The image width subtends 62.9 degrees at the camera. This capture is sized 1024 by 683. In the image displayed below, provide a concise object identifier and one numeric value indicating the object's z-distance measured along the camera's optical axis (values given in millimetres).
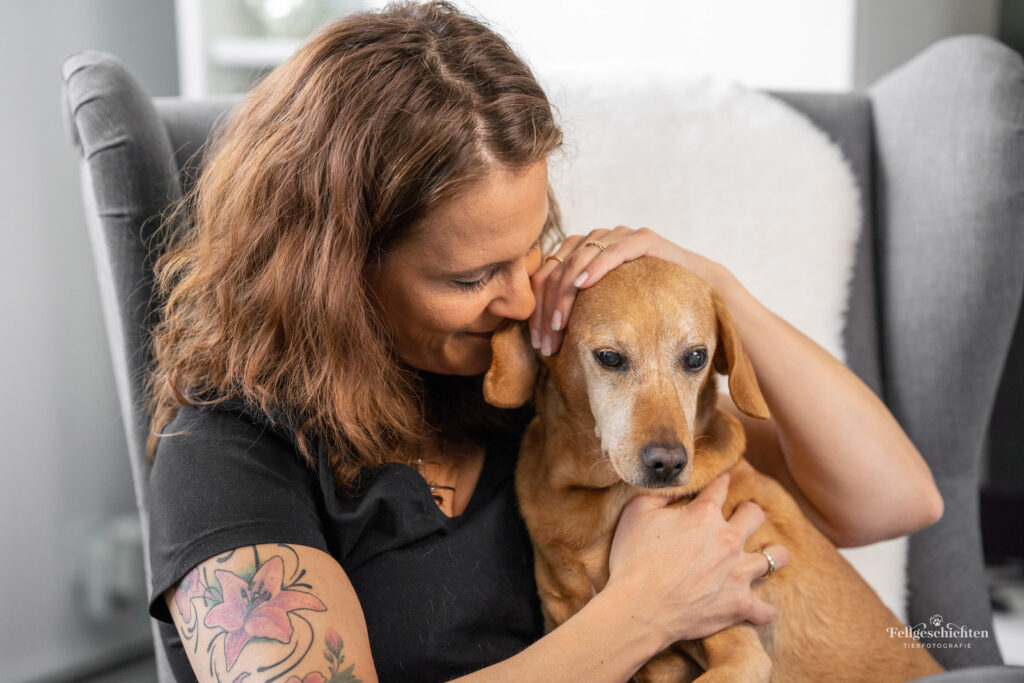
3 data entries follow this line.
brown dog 1126
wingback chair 1548
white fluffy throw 1676
